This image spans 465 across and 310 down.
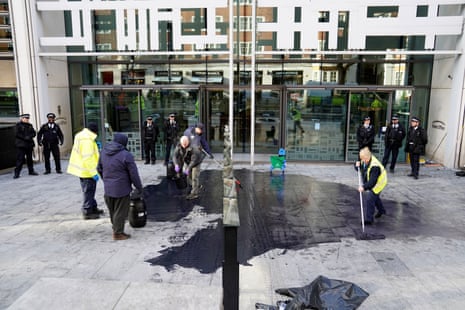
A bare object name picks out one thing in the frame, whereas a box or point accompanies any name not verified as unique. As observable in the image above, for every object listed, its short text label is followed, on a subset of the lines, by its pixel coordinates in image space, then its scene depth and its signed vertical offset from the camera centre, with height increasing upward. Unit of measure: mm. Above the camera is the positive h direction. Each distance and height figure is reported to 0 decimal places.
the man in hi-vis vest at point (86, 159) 7523 -1286
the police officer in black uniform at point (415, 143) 11062 -1341
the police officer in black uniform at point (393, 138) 11781 -1259
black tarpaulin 4301 -2354
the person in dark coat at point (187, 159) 9039 -1518
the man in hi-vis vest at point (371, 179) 7191 -1569
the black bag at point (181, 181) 9422 -2150
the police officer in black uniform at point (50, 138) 11453 -1319
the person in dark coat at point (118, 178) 6445 -1431
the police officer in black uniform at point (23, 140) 11070 -1334
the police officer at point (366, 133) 12320 -1183
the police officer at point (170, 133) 12867 -1278
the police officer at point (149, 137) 12992 -1438
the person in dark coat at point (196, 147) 9125 -1241
